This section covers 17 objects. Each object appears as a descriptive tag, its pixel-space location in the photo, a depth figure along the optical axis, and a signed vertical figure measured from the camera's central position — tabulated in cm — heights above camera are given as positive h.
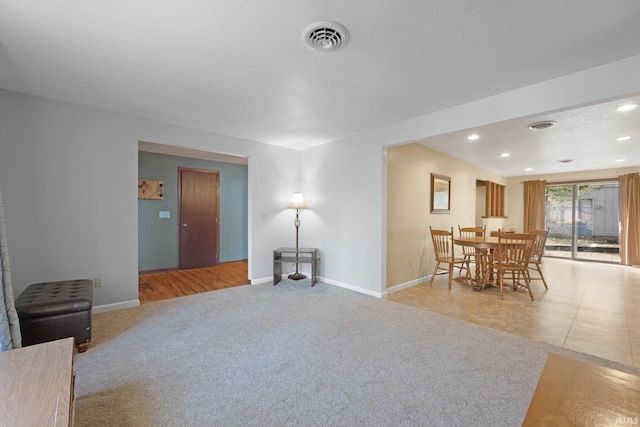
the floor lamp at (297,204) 468 +14
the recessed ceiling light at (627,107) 287 +115
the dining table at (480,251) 423 -63
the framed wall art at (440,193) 492 +36
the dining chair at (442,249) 436 -60
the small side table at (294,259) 442 -79
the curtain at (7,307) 179 -66
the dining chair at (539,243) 440 -49
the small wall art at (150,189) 511 +42
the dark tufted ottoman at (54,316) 214 -85
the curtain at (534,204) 765 +26
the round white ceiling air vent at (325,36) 170 +116
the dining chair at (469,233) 503 -43
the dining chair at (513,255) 387 -63
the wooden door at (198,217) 560 -12
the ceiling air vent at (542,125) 341 +114
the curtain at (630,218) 621 -10
